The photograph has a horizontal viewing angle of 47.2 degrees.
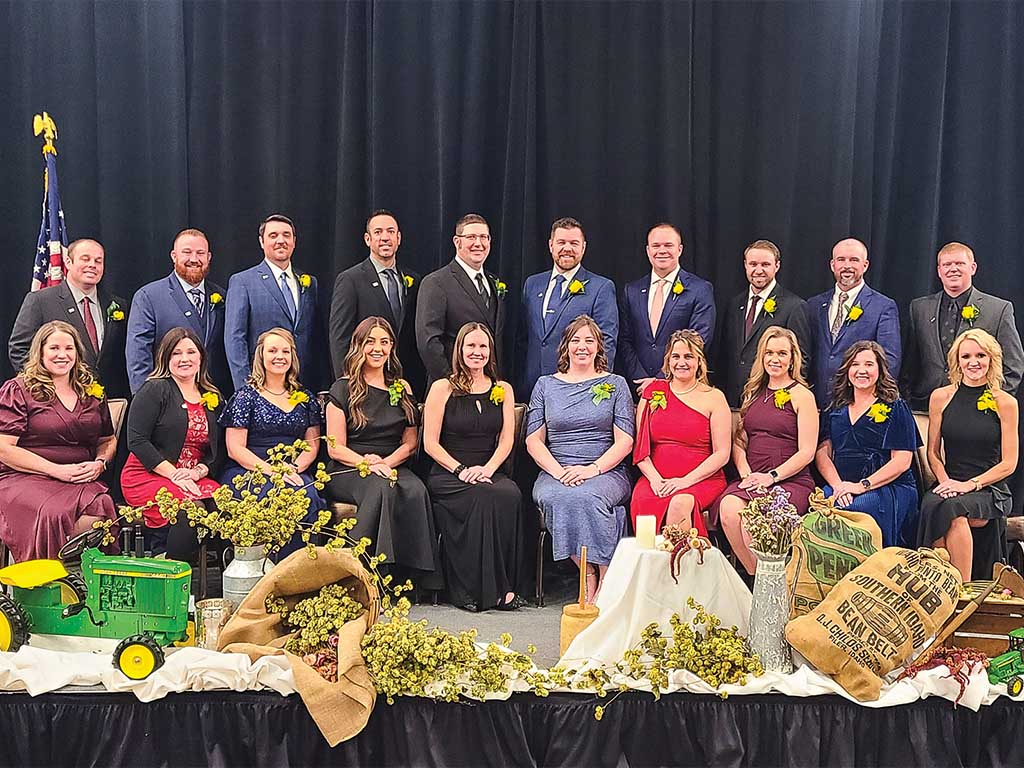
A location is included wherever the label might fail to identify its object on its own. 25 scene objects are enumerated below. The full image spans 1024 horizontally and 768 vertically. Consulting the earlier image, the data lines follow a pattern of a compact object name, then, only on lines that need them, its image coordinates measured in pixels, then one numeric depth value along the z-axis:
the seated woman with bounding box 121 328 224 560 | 4.72
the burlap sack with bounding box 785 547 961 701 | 3.20
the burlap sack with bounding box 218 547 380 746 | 3.13
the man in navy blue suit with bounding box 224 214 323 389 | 5.34
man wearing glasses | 5.29
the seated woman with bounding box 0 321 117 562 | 4.57
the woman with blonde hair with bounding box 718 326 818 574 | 4.82
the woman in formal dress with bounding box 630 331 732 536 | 4.82
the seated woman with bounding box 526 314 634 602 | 4.76
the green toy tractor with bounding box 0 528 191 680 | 3.41
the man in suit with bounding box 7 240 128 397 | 5.29
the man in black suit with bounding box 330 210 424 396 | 5.41
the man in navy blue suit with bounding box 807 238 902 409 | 5.30
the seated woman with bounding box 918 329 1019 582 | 4.75
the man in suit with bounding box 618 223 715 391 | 5.41
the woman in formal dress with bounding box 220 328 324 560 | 4.90
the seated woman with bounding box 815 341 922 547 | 4.79
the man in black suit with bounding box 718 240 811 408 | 5.35
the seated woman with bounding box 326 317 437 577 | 4.77
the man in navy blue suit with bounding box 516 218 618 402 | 5.38
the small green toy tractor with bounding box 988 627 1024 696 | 3.19
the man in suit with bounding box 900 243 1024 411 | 5.32
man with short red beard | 5.28
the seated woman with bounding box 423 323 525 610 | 4.81
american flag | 5.53
